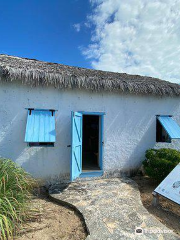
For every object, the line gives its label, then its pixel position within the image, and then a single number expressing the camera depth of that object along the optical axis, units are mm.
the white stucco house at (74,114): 5066
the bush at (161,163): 5207
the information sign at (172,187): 3757
